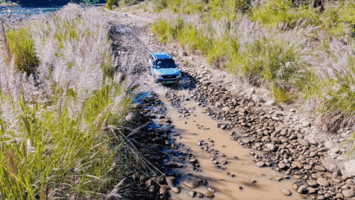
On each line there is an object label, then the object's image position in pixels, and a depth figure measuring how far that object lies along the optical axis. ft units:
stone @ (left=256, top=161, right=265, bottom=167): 16.46
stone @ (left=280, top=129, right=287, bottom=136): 19.47
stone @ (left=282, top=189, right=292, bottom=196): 13.94
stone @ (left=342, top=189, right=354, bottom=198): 13.29
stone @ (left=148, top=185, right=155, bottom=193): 13.23
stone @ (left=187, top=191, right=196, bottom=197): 13.39
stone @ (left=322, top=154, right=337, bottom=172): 15.55
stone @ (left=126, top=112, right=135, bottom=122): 16.59
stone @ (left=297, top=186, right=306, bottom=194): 14.02
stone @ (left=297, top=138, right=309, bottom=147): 17.93
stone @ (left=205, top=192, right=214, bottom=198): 13.47
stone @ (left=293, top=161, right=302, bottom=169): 16.15
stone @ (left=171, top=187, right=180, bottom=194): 13.62
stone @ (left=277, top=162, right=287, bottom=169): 16.19
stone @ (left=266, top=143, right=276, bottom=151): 18.10
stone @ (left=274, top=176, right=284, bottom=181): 15.17
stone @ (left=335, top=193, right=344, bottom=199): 13.42
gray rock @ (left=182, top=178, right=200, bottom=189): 14.15
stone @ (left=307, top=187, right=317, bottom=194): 13.98
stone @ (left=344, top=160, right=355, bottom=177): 14.59
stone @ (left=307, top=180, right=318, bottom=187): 14.47
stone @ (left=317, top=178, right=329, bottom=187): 14.46
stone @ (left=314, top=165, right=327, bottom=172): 15.71
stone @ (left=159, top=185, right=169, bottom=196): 13.29
